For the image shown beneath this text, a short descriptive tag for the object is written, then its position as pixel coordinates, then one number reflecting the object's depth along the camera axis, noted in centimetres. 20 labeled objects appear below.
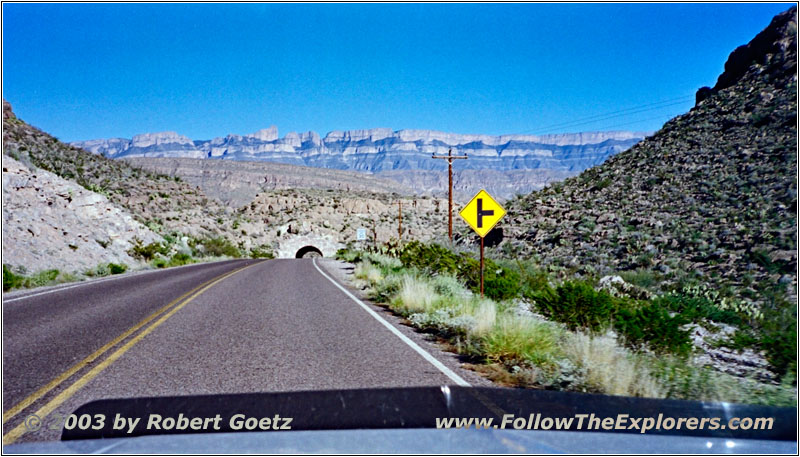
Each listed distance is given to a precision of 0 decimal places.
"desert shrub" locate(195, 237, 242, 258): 5281
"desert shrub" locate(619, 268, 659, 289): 2142
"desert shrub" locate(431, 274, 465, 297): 1410
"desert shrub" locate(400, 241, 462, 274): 1940
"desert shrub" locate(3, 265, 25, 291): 1739
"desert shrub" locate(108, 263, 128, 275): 2555
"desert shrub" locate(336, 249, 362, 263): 3788
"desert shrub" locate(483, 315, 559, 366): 703
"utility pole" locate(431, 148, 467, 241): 2958
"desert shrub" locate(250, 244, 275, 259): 7202
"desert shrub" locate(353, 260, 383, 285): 2002
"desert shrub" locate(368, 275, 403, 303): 1507
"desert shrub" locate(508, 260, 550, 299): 1658
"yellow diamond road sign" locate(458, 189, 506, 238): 1422
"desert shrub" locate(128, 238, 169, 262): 3284
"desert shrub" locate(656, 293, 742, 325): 1469
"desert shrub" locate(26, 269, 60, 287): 1864
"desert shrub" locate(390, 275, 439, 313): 1205
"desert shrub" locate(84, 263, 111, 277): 2403
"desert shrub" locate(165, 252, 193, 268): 3604
